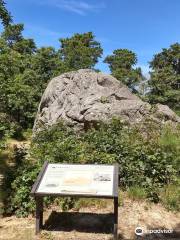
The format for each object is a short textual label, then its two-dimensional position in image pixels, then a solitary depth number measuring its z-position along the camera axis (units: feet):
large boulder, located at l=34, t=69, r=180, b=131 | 23.08
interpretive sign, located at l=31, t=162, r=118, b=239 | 11.64
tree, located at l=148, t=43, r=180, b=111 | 58.86
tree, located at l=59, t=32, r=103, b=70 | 57.54
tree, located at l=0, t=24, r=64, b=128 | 40.21
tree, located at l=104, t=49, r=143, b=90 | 63.41
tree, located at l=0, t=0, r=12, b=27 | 16.21
